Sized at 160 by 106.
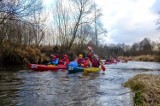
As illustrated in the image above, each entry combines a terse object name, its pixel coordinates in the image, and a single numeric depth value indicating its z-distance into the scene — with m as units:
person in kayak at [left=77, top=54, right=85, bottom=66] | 13.95
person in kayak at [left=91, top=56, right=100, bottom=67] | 13.98
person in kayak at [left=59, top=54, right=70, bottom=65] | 15.04
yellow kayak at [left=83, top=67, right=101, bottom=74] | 12.39
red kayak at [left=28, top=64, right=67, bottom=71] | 13.14
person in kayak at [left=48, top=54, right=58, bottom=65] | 15.11
